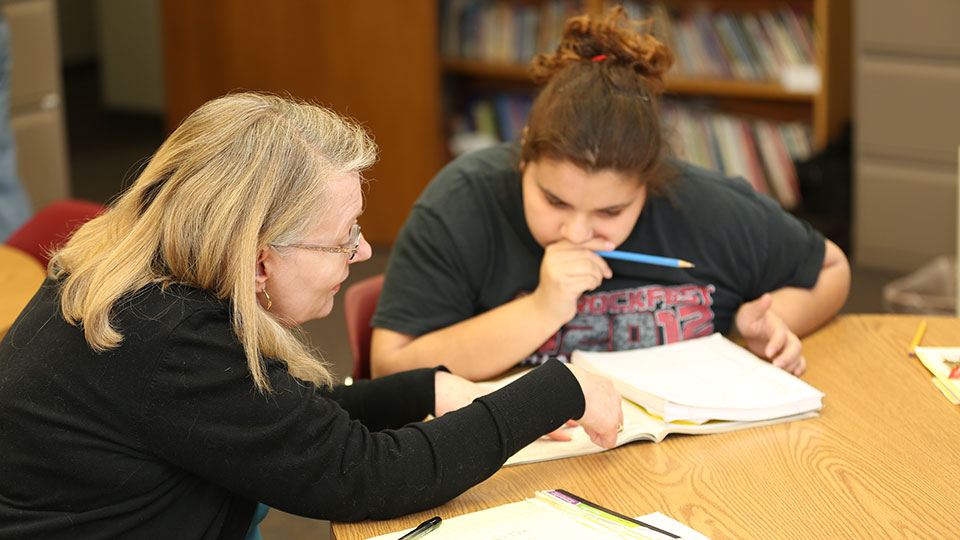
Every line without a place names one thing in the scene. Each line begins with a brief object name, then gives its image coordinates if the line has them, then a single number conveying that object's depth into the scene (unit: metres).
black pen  2.14
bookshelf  4.59
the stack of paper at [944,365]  2.45
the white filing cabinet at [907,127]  4.39
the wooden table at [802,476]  2.16
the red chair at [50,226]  3.04
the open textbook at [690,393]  2.35
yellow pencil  2.58
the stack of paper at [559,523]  2.13
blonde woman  2.09
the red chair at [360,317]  2.68
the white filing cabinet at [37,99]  4.97
